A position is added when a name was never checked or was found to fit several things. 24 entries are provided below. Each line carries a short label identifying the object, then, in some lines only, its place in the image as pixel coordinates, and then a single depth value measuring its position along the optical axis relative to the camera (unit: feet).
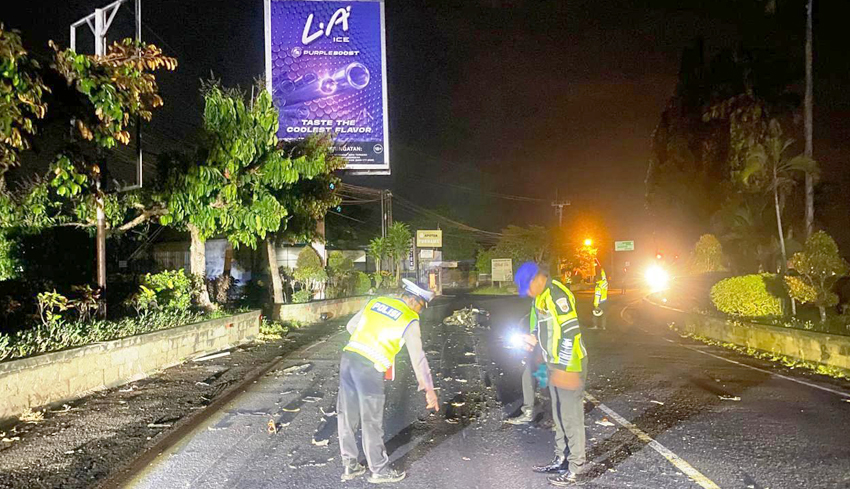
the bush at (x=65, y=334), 26.23
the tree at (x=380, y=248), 144.46
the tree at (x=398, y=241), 147.95
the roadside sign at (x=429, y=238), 159.22
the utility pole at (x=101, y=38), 34.37
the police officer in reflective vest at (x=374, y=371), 17.20
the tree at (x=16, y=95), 21.40
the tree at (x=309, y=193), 52.85
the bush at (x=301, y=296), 73.56
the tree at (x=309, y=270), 80.02
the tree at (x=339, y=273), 89.45
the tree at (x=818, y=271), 40.09
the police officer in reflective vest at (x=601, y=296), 55.62
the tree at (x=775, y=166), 57.00
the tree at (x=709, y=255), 90.58
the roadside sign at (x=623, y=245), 228.43
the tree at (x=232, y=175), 40.29
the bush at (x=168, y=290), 42.50
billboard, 62.18
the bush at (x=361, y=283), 102.92
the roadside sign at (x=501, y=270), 166.30
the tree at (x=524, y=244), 184.44
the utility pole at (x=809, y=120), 49.39
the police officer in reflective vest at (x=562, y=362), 17.52
